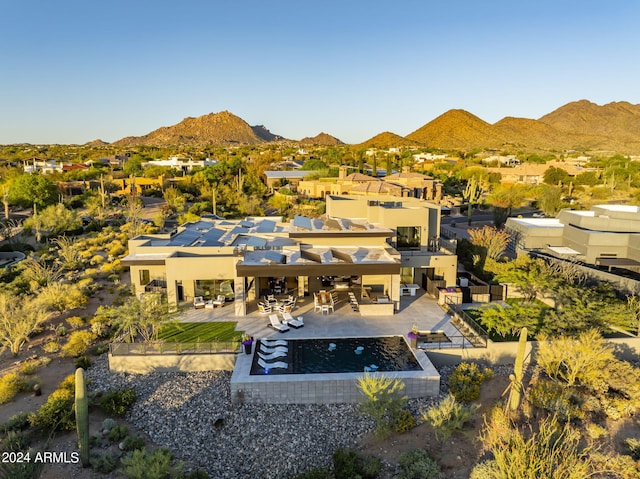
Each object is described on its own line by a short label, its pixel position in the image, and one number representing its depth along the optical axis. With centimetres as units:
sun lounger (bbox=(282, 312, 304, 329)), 1922
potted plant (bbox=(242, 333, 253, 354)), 1681
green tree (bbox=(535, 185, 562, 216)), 5122
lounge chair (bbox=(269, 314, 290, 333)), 1889
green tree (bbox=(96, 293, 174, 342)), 1736
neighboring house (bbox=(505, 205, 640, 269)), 2738
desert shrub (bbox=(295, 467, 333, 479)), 1141
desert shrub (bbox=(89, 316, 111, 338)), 2019
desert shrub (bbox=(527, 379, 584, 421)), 1441
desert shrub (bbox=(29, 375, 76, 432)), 1348
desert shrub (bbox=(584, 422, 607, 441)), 1366
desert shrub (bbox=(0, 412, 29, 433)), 1334
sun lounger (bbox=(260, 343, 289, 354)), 1697
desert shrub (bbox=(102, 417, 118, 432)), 1360
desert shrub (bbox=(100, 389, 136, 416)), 1452
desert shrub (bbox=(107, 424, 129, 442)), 1316
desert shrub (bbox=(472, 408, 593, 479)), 1003
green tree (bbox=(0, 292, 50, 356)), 1847
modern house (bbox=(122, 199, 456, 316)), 2062
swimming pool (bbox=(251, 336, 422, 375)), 1580
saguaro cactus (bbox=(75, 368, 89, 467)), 1174
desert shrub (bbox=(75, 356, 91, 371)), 1730
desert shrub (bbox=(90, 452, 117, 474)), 1177
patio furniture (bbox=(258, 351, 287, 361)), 1649
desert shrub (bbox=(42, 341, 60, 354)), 1869
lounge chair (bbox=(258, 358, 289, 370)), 1586
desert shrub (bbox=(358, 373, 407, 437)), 1328
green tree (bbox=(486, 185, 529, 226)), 4575
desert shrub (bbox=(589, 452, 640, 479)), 1187
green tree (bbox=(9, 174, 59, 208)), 5316
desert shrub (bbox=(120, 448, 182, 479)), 1073
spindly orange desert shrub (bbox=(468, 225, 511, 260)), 2845
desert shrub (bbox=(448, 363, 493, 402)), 1525
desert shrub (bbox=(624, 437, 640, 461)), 1273
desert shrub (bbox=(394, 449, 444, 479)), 1147
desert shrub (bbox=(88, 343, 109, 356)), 1853
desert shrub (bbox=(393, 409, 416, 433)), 1345
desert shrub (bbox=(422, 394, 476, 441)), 1291
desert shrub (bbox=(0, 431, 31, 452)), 1234
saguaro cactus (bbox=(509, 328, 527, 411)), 1381
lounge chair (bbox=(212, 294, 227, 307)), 2159
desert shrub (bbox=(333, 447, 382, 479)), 1157
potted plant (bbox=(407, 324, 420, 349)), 1728
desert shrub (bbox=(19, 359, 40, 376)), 1672
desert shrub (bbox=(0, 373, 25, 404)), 1497
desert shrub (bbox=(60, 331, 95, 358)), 1816
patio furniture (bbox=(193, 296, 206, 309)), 2136
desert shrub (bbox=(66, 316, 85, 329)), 2123
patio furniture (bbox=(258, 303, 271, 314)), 2092
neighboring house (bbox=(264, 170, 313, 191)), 7912
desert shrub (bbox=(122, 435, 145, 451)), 1272
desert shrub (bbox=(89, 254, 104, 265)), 3244
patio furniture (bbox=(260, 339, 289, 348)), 1761
